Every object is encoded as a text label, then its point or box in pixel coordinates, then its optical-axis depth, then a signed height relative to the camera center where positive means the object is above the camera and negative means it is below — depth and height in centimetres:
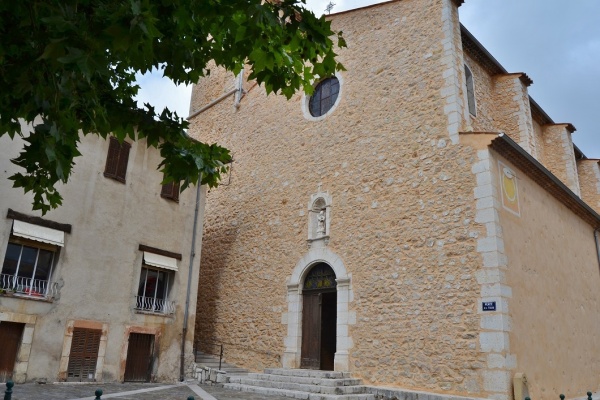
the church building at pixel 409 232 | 844 +244
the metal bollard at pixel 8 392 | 434 -52
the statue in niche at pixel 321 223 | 1134 +278
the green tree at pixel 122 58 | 263 +179
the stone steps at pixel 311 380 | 903 -68
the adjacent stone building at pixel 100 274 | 864 +124
